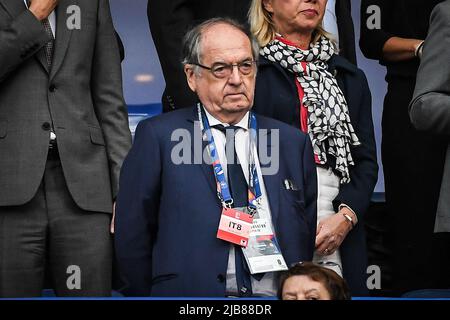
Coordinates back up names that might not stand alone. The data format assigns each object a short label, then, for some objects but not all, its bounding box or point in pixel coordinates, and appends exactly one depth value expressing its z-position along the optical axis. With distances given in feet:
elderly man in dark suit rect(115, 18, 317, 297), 32.45
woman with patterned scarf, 35.24
